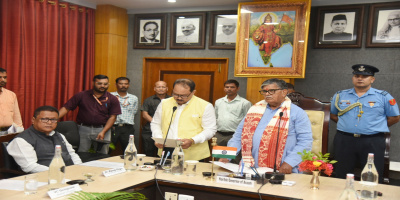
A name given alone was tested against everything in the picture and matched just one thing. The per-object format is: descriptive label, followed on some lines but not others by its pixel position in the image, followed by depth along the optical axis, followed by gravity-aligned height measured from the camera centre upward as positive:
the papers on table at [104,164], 2.65 -0.71
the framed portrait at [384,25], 4.54 +0.65
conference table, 2.07 -0.68
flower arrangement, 2.21 -0.52
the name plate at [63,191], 1.86 -0.65
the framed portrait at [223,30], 5.40 +0.59
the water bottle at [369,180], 2.04 -0.57
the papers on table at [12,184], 2.00 -0.68
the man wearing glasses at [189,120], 3.09 -0.42
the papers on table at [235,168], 2.47 -0.65
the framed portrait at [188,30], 5.59 +0.58
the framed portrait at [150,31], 5.85 +0.56
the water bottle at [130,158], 2.56 -0.63
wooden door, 5.60 -0.06
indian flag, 2.49 -0.54
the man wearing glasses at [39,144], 2.64 -0.60
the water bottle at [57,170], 2.09 -0.60
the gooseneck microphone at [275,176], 2.35 -0.65
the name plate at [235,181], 2.21 -0.65
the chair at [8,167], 2.71 -0.77
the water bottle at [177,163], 2.49 -0.62
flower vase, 2.22 -0.63
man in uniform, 3.60 -0.43
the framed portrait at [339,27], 4.75 +0.63
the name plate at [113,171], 2.33 -0.68
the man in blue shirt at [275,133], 2.73 -0.44
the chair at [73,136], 3.91 -0.76
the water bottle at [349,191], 1.79 -0.54
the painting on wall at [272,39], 4.72 +0.44
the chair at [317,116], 3.29 -0.36
